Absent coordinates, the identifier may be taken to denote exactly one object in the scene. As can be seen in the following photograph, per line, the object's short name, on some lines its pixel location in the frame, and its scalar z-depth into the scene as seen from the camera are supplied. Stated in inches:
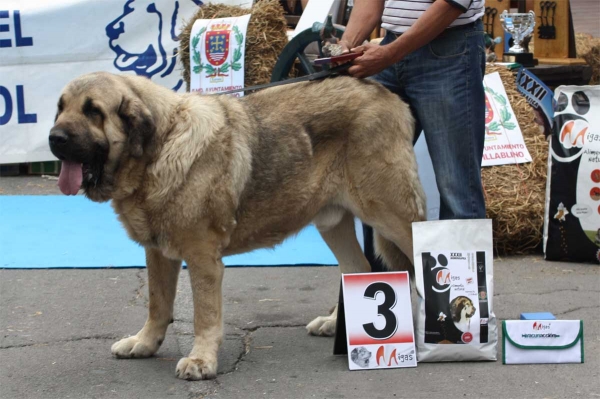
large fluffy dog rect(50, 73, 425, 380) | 148.4
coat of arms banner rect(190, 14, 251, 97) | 311.3
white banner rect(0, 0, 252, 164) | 361.4
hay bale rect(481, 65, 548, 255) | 247.9
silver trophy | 311.0
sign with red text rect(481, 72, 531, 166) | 259.1
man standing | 166.1
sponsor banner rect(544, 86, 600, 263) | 239.3
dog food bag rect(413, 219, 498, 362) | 158.7
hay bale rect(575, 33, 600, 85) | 428.9
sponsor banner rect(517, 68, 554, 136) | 269.7
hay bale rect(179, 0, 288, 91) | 311.7
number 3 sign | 157.9
